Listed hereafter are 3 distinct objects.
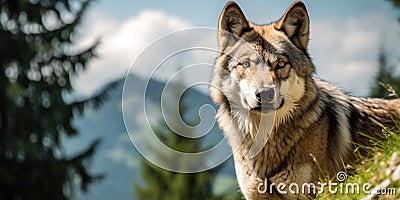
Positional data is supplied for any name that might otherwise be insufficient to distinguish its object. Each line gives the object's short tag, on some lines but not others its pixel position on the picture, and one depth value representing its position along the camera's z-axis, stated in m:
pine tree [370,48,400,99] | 18.87
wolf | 5.34
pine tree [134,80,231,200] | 24.56
